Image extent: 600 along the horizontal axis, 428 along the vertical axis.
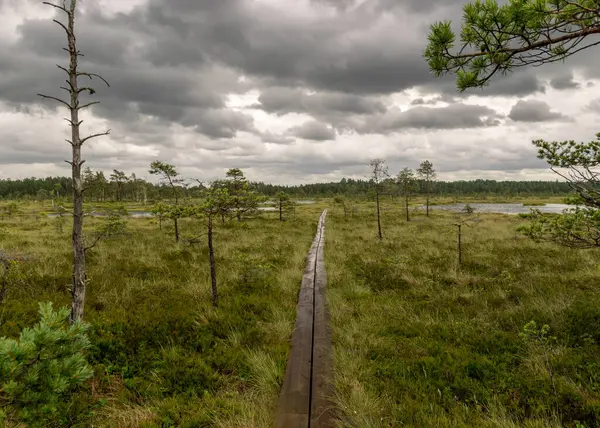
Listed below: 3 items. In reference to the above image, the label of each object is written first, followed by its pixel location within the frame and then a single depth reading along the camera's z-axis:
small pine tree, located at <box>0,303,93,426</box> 2.18
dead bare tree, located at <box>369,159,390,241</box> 20.08
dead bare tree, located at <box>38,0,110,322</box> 5.53
